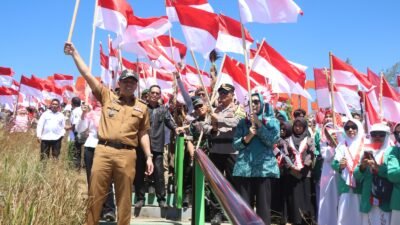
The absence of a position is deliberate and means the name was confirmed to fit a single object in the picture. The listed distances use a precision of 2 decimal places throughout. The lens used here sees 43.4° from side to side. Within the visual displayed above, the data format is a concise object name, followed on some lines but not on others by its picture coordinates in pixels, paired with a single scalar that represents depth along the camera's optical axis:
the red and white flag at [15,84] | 25.71
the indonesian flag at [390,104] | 7.48
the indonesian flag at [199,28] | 7.64
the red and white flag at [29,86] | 18.76
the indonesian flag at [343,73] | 9.02
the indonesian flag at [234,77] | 9.27
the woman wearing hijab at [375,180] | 5.41
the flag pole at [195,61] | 6.82
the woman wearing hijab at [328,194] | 7.07
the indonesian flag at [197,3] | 7.78
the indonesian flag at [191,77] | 13.13
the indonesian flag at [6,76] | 19.89
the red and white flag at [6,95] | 20.22
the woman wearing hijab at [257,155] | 5.39
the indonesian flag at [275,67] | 8.16
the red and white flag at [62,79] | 20.86
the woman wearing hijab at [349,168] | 6.20
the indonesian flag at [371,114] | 6.98
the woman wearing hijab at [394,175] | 5.07
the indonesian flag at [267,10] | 6.48
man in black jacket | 7.11
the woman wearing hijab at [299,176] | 7.34
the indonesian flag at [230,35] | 8.60
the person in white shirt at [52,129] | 11.27
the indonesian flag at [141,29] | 8.38
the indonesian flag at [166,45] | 10.91
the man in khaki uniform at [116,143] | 4.89
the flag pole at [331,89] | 6.81
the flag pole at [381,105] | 7.12
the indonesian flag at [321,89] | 9.42
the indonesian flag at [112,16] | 7.90
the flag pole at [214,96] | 7.72
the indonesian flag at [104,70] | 10.44
